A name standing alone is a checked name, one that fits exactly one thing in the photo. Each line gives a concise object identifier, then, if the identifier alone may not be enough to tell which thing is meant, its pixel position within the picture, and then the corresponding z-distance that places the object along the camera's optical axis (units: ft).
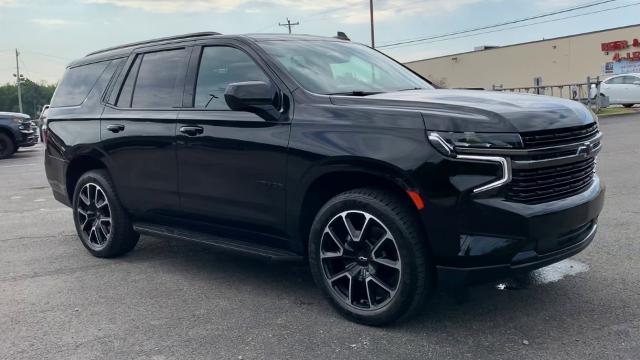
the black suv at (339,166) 11.00
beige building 151.02
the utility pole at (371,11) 144.78
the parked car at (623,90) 83.87
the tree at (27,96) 314.22
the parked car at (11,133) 57.52
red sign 148.15
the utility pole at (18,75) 258.14
